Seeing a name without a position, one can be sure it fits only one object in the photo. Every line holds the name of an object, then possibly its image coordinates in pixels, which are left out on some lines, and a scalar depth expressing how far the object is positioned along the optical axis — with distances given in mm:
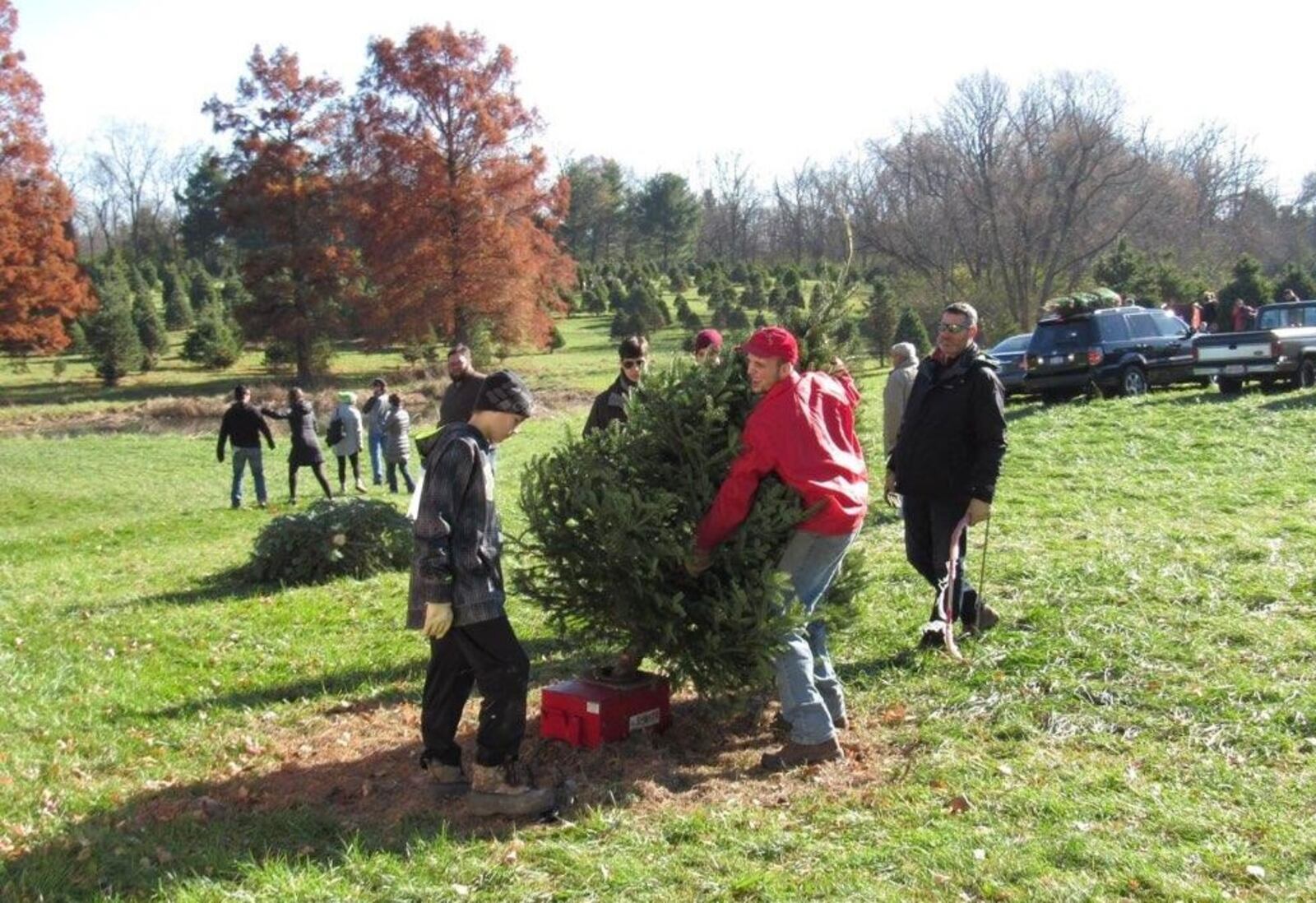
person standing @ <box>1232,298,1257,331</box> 26656
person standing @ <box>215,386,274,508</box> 19375
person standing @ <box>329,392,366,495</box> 21281
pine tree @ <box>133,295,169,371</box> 49625
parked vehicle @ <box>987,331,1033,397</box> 23219
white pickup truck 19984
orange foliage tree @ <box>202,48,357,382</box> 47938
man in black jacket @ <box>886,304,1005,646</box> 6758
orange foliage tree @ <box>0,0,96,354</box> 42438
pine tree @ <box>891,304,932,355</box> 41016
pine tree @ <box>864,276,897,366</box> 42156
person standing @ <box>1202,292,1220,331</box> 29547
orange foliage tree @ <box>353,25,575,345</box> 44344
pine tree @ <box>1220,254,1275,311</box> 43969
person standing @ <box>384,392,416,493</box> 20406
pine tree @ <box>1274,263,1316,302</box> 44688
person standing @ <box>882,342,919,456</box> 10992
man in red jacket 5375
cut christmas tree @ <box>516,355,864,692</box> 5402
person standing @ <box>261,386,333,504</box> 19766
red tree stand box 5738
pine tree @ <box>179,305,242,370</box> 48781
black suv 21562
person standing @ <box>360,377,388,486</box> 21828
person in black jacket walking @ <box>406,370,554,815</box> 5043
